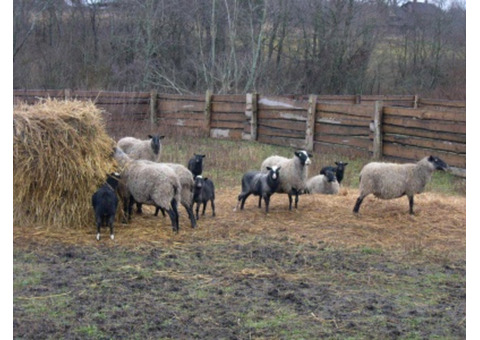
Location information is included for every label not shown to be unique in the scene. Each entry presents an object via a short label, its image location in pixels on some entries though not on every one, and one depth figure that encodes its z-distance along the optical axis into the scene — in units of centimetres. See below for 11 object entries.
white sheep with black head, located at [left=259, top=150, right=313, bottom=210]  1152
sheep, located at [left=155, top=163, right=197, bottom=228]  1008
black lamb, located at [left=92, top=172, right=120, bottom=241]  902
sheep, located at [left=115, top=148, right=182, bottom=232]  955
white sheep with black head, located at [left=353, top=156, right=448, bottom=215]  1090
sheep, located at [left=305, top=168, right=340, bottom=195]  1380
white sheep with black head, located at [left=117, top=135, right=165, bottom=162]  1368
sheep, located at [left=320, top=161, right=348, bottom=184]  1450
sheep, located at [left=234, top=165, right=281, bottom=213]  1119
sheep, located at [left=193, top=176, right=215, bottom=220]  1058
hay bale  941
